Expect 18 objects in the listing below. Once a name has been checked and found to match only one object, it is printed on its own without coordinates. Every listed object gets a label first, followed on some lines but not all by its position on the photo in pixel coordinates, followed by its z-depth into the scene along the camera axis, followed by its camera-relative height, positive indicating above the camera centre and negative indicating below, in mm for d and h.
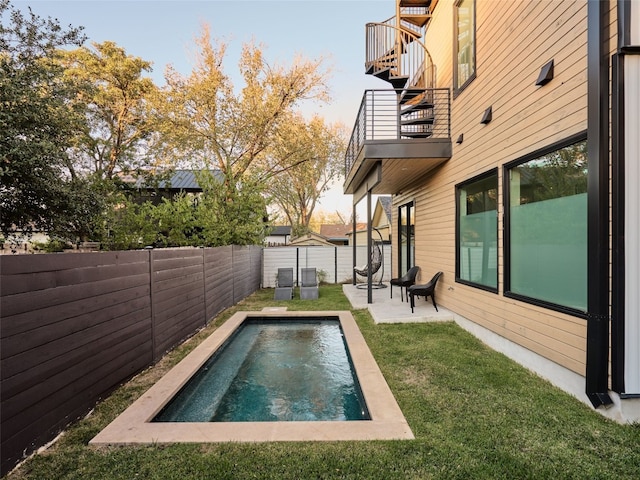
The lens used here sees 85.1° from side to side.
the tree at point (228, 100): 15953 +6373
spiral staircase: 6305 +2511
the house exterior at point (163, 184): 15641 +2705
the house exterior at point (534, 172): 2607 +711
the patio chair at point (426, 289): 6487 -999
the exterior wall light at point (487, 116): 4785 +1660
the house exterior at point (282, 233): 35344 +396
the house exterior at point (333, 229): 45731 +973
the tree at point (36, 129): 6867 +2310
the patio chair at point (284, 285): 9344 -1372
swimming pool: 2453 -1420
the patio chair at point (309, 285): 9370 -1388
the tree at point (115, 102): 15773 +6551
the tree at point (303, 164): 17641 +4502
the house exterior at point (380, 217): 18844 +1380
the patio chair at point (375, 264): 10297 -831
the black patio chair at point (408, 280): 7706 -982
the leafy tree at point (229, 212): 8617 +696
